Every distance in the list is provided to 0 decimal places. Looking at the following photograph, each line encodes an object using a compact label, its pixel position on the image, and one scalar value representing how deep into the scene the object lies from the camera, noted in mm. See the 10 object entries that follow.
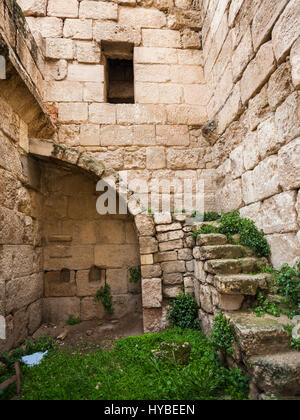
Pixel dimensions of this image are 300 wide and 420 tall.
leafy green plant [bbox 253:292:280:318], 2512
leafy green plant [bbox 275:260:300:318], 2486
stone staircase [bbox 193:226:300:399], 1931
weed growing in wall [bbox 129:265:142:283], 4730
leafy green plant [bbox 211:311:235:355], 2460
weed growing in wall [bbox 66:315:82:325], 4465
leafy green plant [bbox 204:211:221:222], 4457
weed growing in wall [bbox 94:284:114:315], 4605
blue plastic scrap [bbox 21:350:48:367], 3039
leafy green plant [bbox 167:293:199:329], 3686
